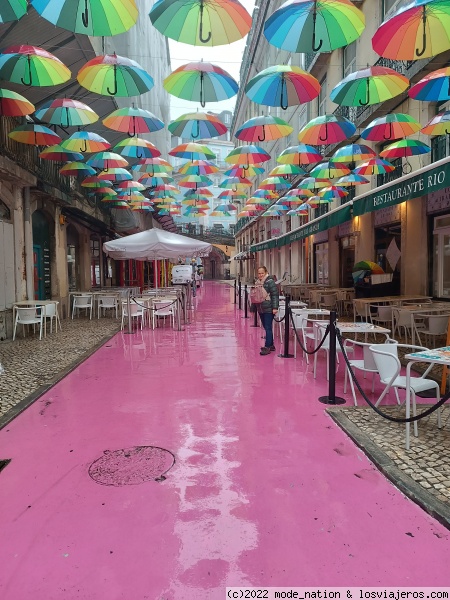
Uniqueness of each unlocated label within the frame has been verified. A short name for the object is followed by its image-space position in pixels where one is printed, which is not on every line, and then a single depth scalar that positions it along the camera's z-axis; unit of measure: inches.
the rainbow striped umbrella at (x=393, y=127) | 362.0
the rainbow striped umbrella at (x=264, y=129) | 382.6
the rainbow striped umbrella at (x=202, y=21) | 202.8
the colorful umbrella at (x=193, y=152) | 478.6
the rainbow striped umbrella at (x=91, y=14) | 199.2
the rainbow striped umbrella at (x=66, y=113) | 341.7
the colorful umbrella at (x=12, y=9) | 191.3
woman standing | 326.0
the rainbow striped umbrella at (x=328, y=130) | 375.9
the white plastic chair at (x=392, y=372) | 164.2
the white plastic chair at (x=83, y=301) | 551.6
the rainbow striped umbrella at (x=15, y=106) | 304.2
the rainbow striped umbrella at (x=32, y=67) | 263.1
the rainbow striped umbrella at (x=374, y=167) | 441.1
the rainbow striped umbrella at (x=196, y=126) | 407.4
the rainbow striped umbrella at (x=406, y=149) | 404.8
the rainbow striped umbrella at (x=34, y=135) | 351.3
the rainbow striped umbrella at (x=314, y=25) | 215.6
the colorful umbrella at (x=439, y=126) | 323.6
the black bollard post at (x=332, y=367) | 200.1
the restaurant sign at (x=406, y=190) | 267.4
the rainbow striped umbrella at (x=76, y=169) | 483.7
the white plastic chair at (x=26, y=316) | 392.2
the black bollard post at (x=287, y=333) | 298.2
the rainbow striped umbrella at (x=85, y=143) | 397.4
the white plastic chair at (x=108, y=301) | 546.3
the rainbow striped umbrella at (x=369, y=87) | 302.5
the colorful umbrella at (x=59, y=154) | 414.3
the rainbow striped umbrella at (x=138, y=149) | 437.1
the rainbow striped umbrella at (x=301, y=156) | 445.1
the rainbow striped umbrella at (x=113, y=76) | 278.7
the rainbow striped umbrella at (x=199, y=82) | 295.3
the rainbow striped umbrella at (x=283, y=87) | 294.0
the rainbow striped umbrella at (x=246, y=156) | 470.9
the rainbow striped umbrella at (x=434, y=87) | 294.2
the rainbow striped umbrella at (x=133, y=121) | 372.8
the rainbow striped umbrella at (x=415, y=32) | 215.4
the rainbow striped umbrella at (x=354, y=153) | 433.4
